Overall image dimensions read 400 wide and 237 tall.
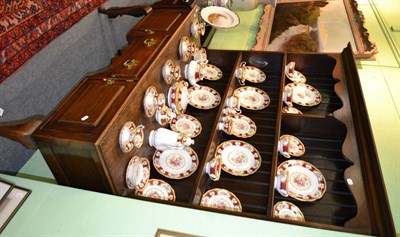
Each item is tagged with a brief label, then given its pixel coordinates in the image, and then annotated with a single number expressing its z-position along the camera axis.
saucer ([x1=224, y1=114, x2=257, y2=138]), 1.91
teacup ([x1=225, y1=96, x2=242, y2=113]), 2.06
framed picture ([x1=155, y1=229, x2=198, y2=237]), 1.06
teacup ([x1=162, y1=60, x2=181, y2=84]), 1.81
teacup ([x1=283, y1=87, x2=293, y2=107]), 2.12
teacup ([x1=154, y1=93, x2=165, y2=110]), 1.68
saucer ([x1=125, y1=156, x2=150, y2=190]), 1.43
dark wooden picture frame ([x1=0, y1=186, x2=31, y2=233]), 1.17
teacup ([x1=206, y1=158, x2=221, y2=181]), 1.59
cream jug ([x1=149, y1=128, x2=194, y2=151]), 1.58
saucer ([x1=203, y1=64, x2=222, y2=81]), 2.41
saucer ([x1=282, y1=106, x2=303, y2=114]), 2.05
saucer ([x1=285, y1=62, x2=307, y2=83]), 2.40
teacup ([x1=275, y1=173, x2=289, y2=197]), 1.57
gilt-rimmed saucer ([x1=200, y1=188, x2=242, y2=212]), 1.53
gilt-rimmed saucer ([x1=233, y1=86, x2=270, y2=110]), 2.18
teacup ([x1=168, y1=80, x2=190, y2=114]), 1.88
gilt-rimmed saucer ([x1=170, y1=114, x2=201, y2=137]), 1.90
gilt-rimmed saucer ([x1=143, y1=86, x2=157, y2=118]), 1.56
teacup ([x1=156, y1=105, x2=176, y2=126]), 1.72
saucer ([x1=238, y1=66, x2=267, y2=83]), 2.44
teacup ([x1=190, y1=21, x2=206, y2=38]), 2.28
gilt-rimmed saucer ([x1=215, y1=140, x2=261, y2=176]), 1.72
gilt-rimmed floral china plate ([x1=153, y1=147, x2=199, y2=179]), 1.63
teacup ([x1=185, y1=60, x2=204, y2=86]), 2.20
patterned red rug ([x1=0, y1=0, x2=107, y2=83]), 1.36
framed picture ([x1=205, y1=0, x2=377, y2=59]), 2.85
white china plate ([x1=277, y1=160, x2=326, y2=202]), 1.60
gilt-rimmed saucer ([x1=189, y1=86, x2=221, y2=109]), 2.12
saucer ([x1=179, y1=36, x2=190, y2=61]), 2.06
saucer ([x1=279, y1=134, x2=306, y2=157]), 1.85
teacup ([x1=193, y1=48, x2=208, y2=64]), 2.40
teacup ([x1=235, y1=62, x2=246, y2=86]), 2.36
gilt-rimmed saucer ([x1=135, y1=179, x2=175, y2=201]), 1.49
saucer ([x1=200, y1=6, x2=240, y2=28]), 2.71
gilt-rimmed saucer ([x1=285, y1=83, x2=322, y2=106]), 2.22
